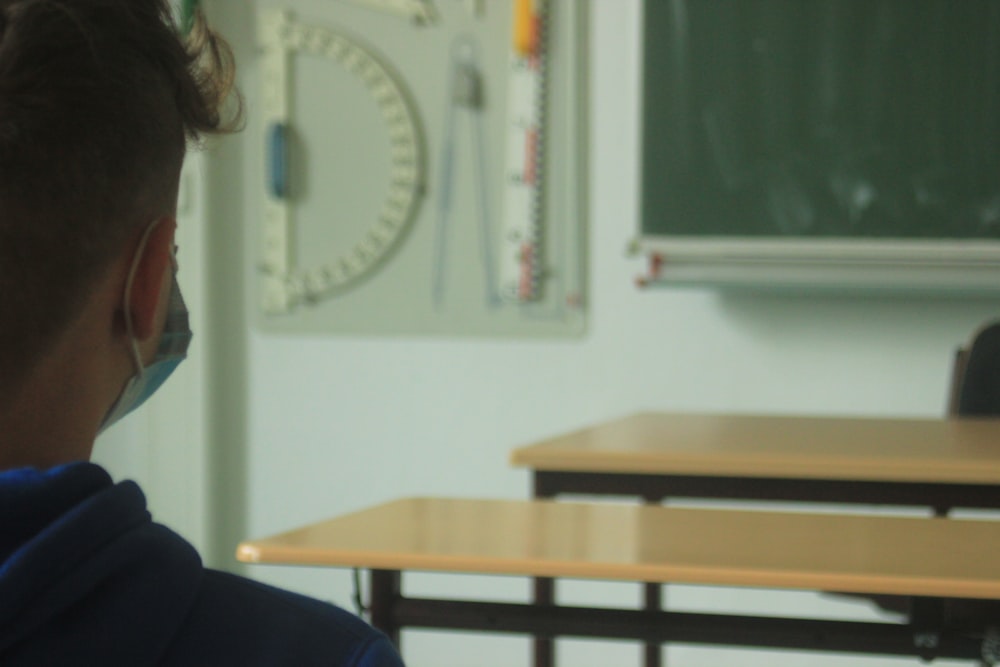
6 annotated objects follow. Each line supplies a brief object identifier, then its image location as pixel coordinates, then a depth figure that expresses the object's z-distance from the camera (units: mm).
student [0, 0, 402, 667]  1156
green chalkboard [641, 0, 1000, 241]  7049
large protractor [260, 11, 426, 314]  8051
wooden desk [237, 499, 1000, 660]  2977
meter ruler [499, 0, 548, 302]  7809
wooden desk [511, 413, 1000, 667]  4396
